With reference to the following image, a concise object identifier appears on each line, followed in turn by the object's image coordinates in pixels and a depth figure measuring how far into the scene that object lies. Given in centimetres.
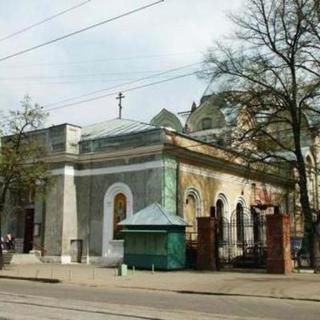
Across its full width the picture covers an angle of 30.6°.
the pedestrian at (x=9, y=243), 3521
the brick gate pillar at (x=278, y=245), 2478
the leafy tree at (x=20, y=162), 2706
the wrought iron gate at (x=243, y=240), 2778
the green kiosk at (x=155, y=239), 2667
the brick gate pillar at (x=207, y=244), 2677
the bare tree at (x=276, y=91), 2713
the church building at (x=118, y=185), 3105
